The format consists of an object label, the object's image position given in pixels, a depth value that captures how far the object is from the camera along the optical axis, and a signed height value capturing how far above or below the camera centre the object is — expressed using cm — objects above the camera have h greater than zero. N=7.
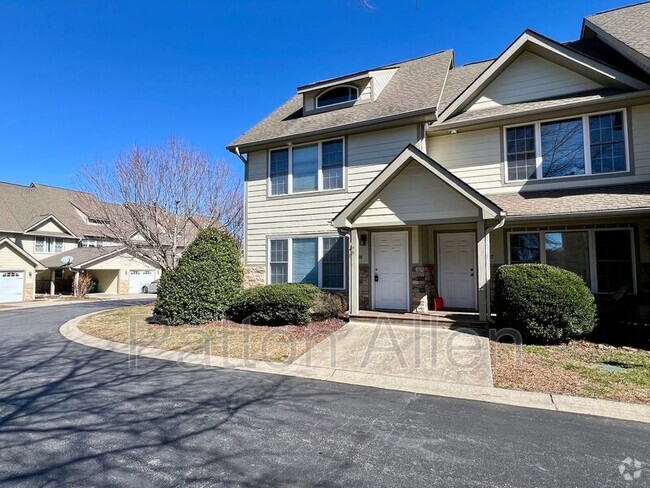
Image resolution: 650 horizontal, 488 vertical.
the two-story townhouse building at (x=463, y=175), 940 +269
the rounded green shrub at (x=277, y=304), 1012 -99
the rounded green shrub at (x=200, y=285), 1066 -47
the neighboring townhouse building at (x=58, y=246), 3025 +207
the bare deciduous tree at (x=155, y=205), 1708 +300
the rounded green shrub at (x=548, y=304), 750 -75
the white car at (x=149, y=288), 3391 -174
